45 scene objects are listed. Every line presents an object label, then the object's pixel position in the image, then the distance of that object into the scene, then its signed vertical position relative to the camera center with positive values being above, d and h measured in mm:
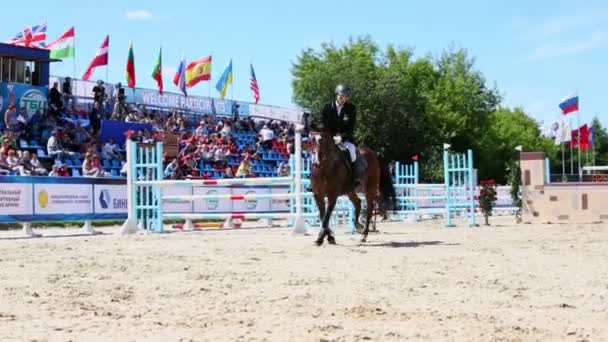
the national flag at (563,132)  41094 +3277
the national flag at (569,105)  34125 +3780
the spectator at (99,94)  31984 +4092
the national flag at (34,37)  34125 +6563
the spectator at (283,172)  31030 +1154
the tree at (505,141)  70938 +6015
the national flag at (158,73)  39438 +5920
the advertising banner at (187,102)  36094 +4528
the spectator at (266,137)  39562 +3031
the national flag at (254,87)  49000 +6548
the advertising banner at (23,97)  29688 +3771
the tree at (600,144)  118375 +7839
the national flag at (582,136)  42188 +3213
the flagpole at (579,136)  39478 +2967
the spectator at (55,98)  29969 +3682
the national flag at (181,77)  41125 +6094
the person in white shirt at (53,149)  27094 +1773
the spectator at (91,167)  23641 +1056
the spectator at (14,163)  23025 +1156
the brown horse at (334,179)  12367 +373
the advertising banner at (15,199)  18453 +165
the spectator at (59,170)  24578 +1030
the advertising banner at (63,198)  19062 +175
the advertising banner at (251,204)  23862 +29
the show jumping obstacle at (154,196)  17109 +196
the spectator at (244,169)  27694 +1129
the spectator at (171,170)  26116 +1060
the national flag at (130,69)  37594 +5824
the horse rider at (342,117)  12539 +1243
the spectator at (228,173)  31234 +1149
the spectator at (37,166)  24095 +1111
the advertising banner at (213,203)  23047 +60
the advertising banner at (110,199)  20383 +167
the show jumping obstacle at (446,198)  21347 +150
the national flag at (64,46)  35031 +6377
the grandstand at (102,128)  27188 +2898
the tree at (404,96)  54938 +7369
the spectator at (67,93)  31423 +4069
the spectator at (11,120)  27595 +2719
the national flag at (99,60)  36031 +5982
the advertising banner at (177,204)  21938 +40
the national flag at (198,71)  43000 +6539
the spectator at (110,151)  29562 +1838
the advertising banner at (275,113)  43625 +4687
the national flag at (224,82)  45844 +6386
